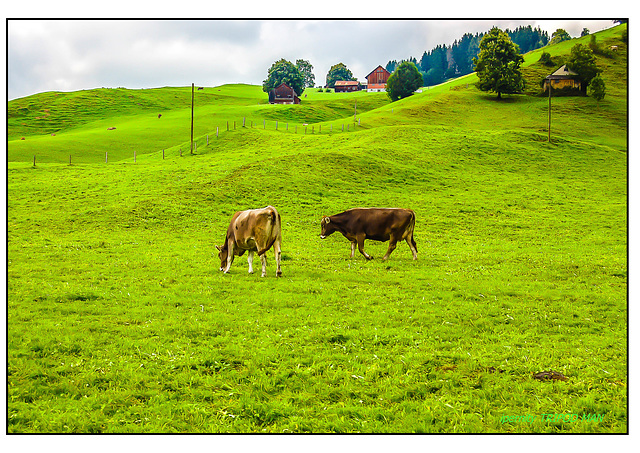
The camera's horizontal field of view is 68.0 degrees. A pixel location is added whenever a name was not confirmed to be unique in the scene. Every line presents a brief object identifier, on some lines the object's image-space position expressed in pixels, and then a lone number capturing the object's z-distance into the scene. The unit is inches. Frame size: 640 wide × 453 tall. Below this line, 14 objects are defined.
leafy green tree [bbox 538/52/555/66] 4704.0
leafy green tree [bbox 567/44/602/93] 3831.2
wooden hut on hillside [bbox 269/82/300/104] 5049.2
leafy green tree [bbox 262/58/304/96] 5191.9
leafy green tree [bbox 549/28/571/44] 6889.8
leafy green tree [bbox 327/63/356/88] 7829.7
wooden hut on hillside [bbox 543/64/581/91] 3932.1
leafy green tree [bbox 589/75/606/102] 3452.3
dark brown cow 840.3
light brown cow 671.1
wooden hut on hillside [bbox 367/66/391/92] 7770.7
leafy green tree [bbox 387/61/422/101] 5019.7
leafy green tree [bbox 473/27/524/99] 3782.0
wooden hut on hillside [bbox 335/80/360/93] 7354.3
